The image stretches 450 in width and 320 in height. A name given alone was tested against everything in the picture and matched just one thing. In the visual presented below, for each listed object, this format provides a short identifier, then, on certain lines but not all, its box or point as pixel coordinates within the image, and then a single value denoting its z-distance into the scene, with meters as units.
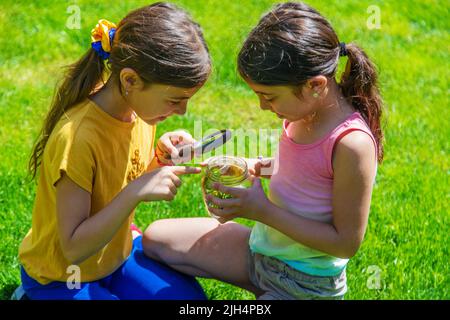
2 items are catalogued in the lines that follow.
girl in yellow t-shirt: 2.42
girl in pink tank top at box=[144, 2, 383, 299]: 2.39
